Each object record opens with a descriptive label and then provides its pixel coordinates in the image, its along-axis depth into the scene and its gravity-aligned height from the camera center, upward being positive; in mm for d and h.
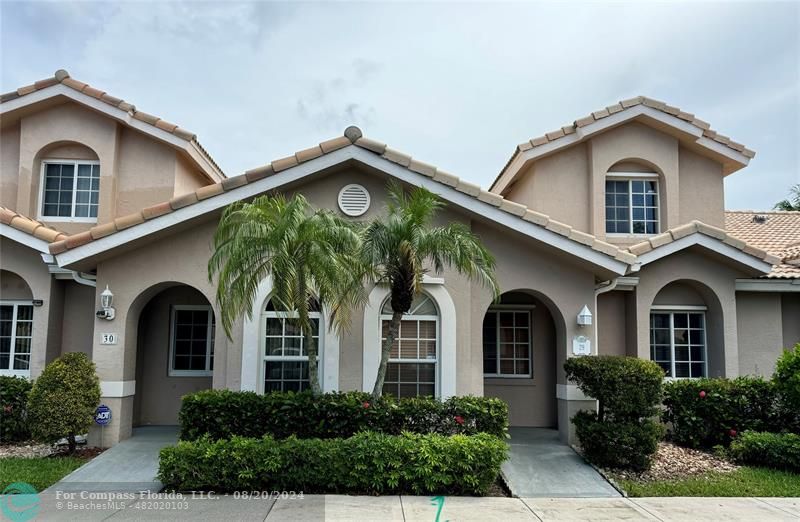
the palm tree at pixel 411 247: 9281 +1265
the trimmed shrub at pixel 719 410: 11750 -1603
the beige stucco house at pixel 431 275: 11125 +1329
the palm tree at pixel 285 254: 8961 +1113
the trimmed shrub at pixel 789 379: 10867 -904
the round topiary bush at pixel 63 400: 10102 -1312
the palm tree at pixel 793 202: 34700 +7611
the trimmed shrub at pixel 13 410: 11719 -1693
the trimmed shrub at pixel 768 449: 10476 -2153
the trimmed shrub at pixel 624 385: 9992 -945
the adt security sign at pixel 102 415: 10984 -1668
